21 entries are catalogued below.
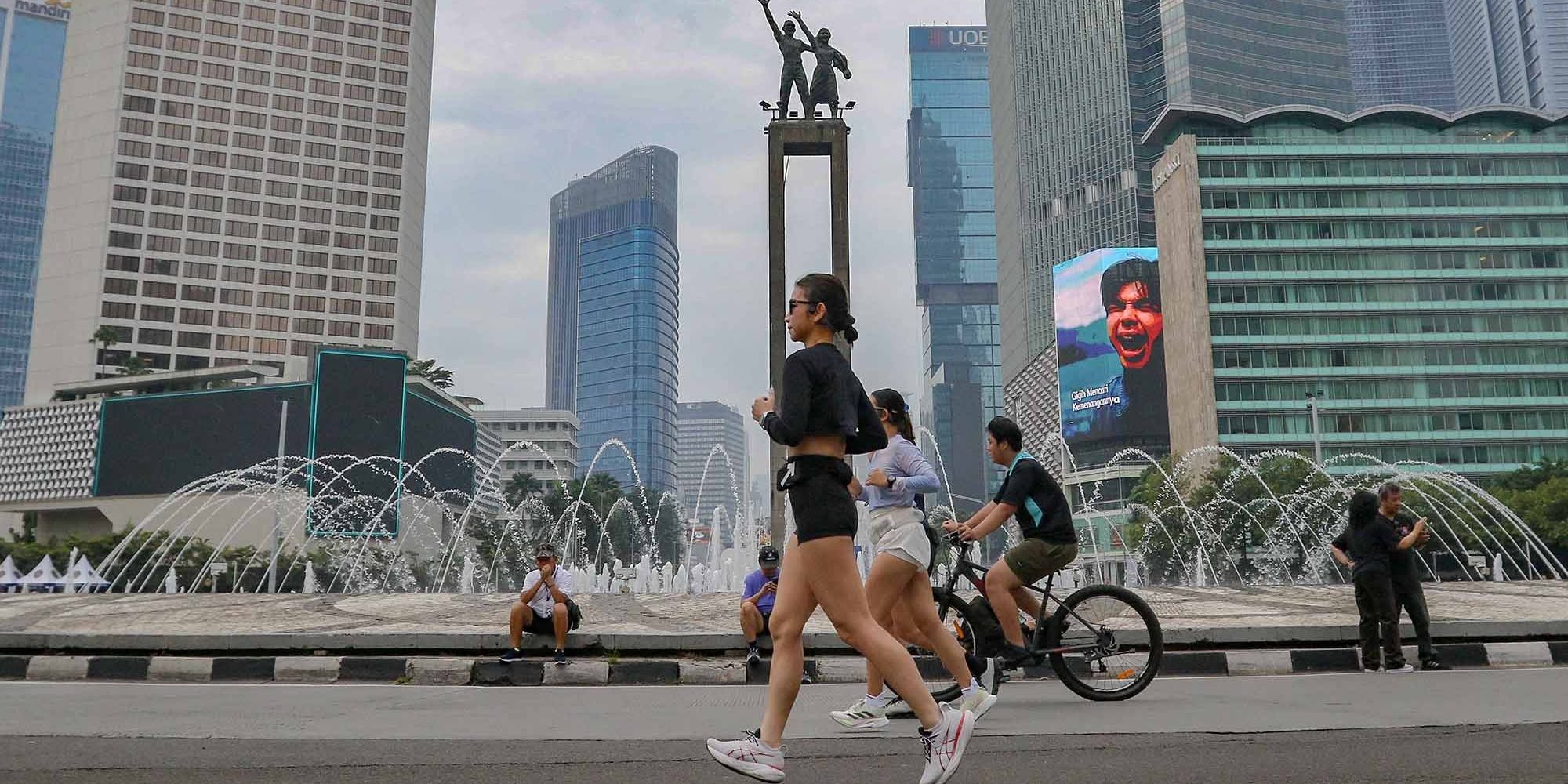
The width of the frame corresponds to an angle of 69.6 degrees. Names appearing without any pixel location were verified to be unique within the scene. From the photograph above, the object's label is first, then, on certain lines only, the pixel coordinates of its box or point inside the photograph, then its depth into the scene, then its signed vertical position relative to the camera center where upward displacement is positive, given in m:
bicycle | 6.59 -0.66
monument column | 23.95 +7.42
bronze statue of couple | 24.50 +9.96
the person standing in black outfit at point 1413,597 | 8.52 -0.52
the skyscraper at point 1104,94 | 116.94 +46.77
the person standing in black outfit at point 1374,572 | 8.49 -0.33
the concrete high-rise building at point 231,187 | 93.50 +29.70
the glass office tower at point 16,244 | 184.12 +48.74
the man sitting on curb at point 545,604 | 9.11 -0.59
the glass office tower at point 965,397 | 183.50 +22.46
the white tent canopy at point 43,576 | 43.75 -1.76
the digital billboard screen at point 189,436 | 76.25 +6.59
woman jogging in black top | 3.88 -0.05
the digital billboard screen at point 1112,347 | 92.31 +15.01
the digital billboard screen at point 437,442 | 80.88 +6.74
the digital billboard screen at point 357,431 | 76.50 +6.88
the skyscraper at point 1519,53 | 180.62 +77.94
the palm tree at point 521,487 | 98.00 +3.93
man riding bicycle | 6.45 -0.04
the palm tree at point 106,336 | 89.38 +15.61
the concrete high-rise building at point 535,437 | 138.38 +11.85
